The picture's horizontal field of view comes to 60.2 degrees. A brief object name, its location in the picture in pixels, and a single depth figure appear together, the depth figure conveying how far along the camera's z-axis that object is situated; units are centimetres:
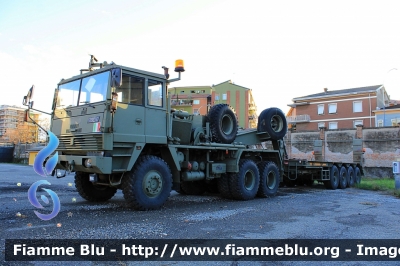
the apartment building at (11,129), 6172
